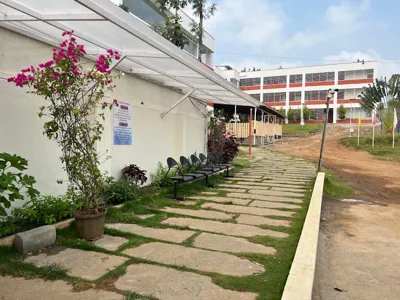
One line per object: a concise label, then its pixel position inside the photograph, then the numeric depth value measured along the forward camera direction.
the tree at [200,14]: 20.73
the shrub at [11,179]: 3.13
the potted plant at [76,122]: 3.58
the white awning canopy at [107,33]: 3.44
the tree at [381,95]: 30.92
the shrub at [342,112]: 46.59
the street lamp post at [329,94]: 9.96
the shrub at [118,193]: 5.55
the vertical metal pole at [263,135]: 24.90
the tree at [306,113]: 48.45
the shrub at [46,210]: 3.98
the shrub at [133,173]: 6.46
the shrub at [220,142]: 10.82
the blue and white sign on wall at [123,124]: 6.25
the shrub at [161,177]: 7.55
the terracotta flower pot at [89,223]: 3.91
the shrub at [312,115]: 49.50
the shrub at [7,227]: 3.58
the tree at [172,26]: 17.22
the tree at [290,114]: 49.84
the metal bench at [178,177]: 6.47
